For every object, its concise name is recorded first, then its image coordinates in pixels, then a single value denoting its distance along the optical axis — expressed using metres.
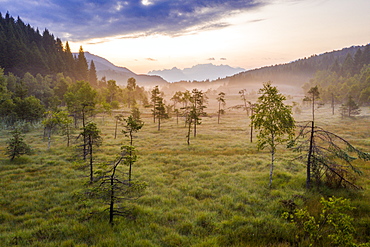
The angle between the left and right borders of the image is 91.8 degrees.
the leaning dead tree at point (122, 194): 9.32
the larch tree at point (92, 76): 132.75
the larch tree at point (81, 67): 123.38
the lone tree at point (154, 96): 47.72
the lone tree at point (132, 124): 18.51
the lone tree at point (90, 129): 15.14
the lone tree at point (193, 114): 33.35
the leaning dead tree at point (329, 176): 12.39
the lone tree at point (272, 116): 15.24
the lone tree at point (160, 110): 46.29
